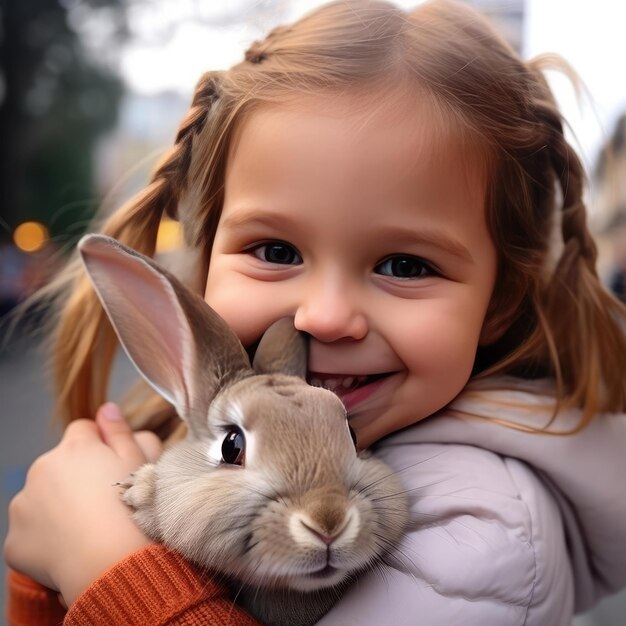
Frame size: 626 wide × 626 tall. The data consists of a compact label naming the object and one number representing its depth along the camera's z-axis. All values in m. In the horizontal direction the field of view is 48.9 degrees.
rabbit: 0.50
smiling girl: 0.63
